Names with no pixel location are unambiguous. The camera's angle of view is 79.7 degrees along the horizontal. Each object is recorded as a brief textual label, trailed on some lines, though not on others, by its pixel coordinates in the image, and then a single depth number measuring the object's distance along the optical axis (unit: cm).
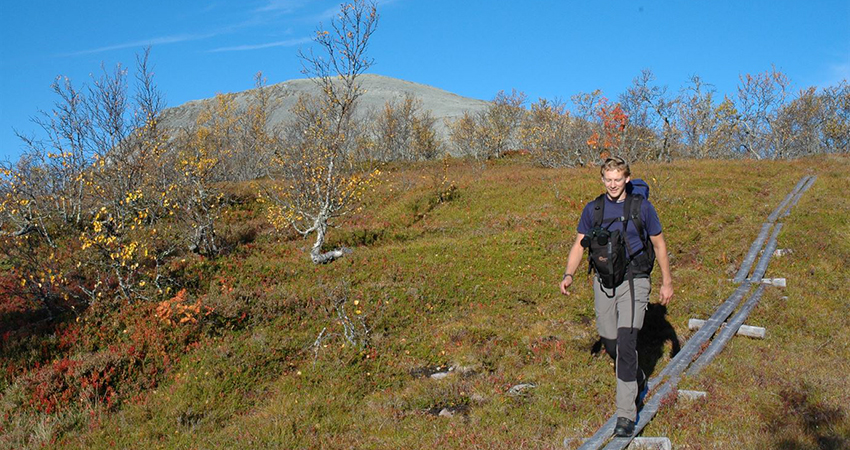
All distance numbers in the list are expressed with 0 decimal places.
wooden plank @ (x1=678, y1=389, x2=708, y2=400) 639
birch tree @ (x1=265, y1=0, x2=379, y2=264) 1694
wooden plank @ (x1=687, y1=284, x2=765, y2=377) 749
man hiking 582
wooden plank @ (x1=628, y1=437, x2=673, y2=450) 527
